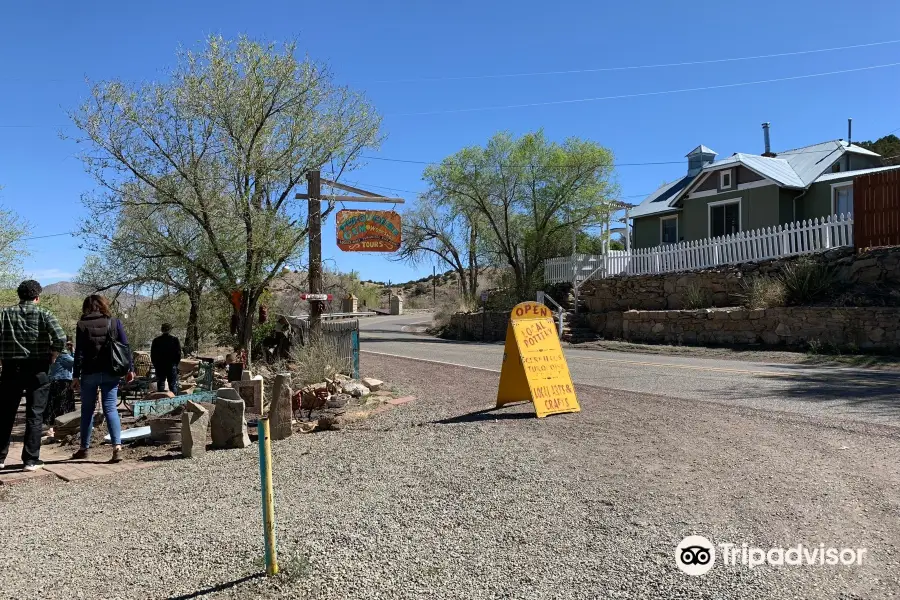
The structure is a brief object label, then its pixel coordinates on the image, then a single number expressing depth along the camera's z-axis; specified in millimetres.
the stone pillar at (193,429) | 6633
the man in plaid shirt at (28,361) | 6016
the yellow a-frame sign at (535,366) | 7711
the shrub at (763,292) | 16672
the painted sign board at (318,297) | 12305
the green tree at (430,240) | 36231
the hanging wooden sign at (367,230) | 13617
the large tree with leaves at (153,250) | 10938
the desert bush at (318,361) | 10242
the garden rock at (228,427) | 6992
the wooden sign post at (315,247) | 11537
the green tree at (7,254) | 17312
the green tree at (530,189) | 25891
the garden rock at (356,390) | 9594
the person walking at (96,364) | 6477
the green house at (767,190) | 24156
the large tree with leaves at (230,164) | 10164
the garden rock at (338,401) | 8953
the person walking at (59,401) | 9405
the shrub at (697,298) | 19281
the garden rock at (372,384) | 10141
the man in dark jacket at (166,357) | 10141
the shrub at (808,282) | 16156
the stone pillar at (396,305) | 50312
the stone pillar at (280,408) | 7344
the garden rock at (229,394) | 7582
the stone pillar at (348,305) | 33572
